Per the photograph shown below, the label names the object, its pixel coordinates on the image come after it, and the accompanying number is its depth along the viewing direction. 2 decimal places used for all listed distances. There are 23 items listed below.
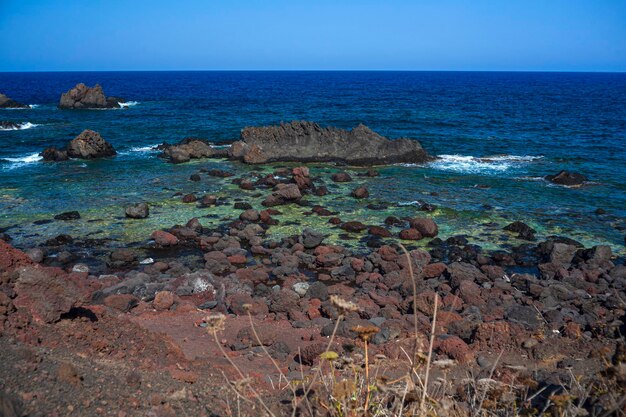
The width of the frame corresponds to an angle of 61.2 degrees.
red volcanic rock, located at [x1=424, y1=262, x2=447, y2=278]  16.73
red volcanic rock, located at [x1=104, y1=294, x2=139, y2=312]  13.27
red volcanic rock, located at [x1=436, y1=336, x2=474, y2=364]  9.92
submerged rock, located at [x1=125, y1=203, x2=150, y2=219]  22.89
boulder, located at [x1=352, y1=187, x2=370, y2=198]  26.91
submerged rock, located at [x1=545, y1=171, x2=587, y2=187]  30.20
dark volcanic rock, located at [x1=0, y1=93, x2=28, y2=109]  69.62
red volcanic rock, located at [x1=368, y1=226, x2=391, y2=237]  21.00
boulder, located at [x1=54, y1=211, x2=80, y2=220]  22.61
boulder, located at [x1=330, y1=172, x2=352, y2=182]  30.55
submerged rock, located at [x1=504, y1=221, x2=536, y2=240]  20.89
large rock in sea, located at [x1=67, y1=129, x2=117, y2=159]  36.84
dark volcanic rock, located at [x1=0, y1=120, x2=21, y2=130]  50.09
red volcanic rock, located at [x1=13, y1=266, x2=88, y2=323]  8.44
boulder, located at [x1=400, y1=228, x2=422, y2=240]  20.70
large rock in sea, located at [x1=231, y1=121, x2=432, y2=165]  36.41
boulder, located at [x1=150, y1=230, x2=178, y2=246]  19.64
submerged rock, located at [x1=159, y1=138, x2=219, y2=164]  36.16
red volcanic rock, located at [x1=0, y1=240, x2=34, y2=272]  9.56
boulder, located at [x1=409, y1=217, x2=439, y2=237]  21.05
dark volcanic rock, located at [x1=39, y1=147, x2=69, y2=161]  36.25
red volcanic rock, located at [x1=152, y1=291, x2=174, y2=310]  13.62
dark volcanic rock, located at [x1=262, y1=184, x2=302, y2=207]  25.28
